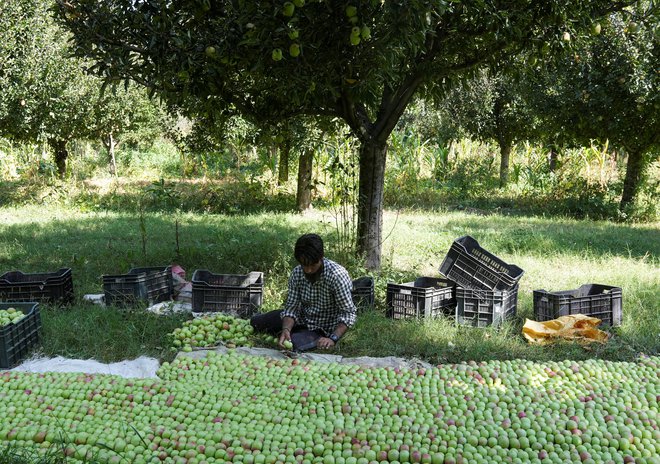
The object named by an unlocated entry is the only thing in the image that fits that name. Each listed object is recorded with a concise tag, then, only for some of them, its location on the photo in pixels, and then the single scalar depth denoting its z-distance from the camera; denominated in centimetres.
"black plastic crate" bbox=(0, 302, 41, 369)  414
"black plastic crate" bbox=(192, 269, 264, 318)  538
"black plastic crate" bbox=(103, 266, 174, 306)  560
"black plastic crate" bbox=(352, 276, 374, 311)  555
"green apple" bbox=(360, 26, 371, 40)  429
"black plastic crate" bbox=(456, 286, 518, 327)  508
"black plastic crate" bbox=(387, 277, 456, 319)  521
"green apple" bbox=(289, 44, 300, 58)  434
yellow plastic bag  470
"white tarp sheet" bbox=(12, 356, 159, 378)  419
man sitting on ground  436
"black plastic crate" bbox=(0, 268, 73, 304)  555
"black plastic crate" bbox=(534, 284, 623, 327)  508
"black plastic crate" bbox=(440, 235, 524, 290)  523
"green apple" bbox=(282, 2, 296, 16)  406
